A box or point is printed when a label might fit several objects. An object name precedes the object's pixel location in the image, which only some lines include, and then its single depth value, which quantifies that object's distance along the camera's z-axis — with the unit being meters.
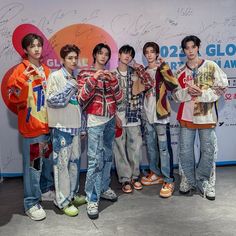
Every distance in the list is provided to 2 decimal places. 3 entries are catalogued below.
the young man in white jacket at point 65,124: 2.57
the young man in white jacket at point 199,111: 2.90
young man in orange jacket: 2.59
